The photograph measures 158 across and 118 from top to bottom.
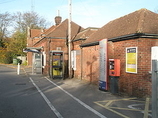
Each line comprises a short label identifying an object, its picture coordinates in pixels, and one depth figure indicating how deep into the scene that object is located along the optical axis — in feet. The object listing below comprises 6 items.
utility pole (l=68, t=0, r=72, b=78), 52.24
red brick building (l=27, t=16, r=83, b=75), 62.34
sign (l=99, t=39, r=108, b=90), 33.29
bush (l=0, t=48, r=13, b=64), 134.69
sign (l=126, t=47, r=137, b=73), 29.35
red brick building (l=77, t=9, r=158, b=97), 28.38
